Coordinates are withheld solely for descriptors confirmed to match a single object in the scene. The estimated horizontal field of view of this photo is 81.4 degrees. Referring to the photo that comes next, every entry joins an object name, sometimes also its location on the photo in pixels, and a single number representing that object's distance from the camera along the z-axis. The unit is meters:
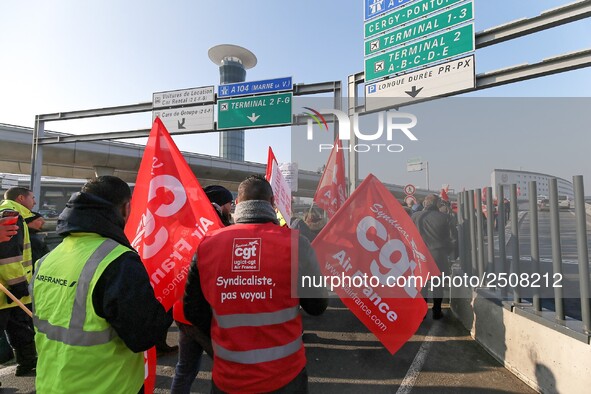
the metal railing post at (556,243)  3.21
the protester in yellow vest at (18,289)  3.63
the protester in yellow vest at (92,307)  1.69
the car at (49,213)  49.88
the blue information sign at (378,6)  6.65
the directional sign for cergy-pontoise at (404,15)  6.22
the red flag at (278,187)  4.59
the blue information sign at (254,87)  9.60
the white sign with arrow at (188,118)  10.70
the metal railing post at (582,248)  2.92
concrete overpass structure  23.94
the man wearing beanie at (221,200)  3.70
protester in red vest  1.85
